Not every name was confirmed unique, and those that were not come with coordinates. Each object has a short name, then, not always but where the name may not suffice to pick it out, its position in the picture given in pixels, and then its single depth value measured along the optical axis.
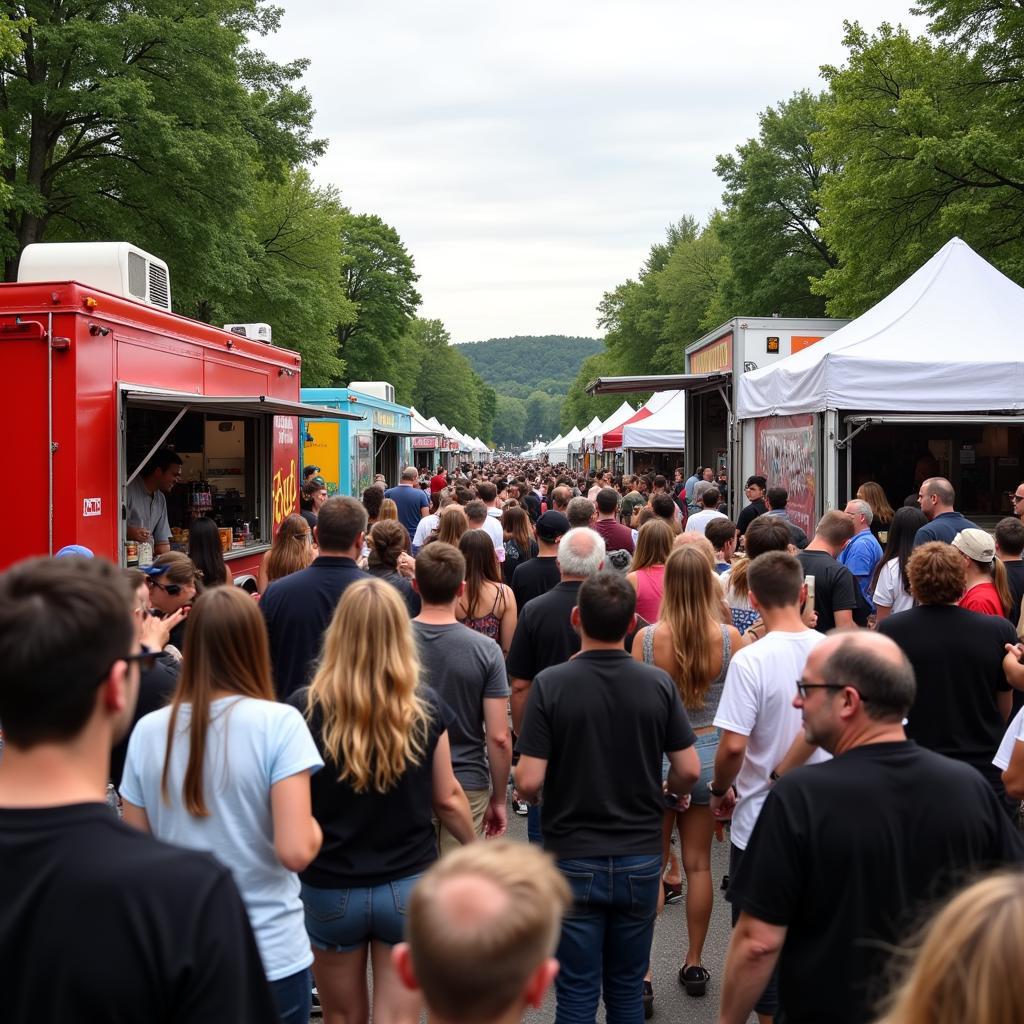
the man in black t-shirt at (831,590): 6.17
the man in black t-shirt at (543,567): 7.14
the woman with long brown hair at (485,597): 6.18
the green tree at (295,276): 28.28
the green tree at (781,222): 40.81
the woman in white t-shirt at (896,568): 6.84
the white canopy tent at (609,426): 36.00
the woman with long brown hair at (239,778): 2.89
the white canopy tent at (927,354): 10.34
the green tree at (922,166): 19.73
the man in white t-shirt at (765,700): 3.98
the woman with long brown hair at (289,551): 6.88
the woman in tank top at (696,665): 4.62
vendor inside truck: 8.60
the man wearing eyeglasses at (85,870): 1.64
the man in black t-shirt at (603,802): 3.56
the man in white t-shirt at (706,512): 9.27
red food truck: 7.13
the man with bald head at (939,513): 7.31
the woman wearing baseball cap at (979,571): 5.58
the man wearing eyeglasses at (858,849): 2.60
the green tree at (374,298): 53.06
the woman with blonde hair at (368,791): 3.30
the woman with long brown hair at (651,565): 6.08
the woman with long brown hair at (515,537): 9.45
